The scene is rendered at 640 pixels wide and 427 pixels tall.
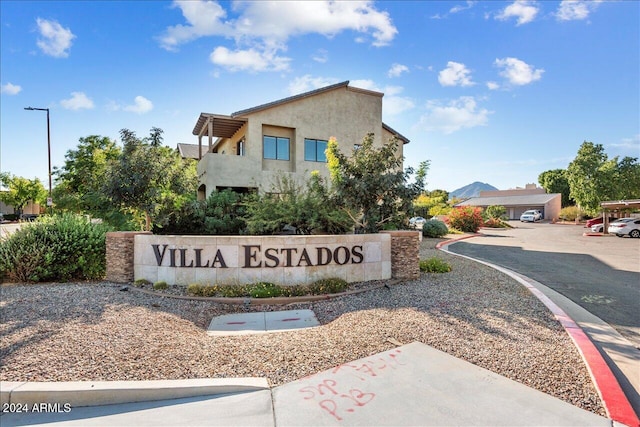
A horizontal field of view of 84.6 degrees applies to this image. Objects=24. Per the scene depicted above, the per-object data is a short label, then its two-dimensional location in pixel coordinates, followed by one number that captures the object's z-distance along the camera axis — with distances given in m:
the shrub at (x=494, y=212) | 42.12
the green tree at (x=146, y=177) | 11.74
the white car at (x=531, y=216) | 50.99
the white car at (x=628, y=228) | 25.56
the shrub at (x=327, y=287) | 8.21
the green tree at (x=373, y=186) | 10.26
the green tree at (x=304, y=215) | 10.87
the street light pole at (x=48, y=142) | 23.70
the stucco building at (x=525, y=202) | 56.38
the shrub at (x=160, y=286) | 8.44
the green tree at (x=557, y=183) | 61.97
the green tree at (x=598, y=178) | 33.22
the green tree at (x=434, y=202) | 35.22
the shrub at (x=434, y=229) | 24.02
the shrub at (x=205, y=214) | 15.62
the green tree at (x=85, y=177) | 15.11
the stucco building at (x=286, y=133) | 18.53
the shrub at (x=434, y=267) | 10.26
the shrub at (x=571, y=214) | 46.16
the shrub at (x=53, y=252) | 8.77
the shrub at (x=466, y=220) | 29.55
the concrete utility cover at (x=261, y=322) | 6.10
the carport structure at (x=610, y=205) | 24.89
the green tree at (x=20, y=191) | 50.84
